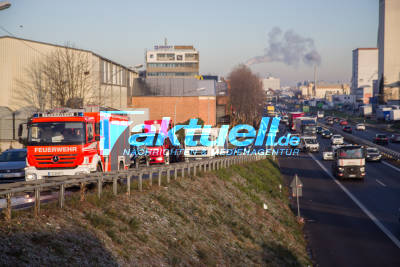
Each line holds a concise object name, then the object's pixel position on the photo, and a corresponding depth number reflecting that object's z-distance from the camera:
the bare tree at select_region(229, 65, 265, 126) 120.86
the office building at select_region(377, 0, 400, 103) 194.69
